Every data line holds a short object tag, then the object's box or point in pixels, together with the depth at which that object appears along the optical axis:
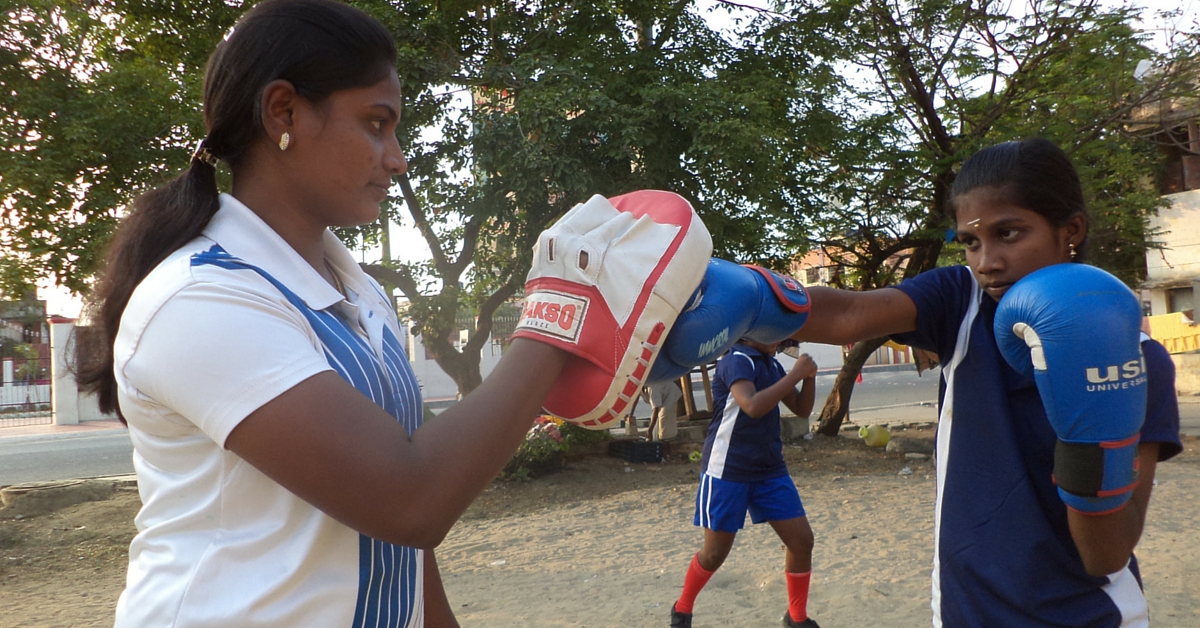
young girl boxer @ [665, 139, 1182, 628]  1.43
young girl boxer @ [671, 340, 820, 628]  4.12
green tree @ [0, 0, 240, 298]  5.51
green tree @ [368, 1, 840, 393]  7.25
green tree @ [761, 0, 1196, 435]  9.12
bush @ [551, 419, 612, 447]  9.47
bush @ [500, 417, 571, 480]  8.49
